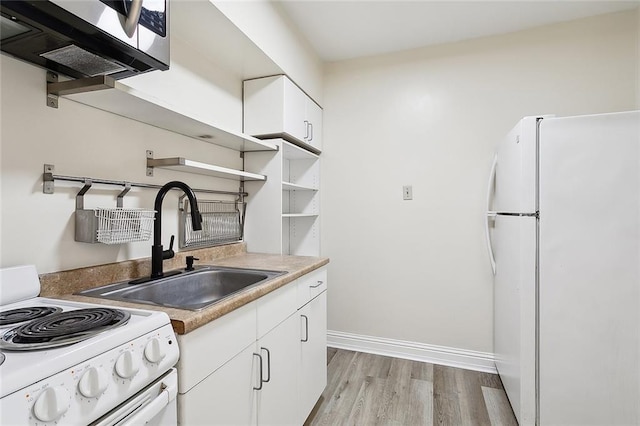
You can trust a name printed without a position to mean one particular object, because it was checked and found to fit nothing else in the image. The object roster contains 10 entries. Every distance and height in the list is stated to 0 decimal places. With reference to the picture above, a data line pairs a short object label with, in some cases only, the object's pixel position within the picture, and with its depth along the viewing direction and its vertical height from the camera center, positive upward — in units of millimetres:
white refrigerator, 1499 -288
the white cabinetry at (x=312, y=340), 1619 -705
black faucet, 1378 -98
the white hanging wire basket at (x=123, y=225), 1170 -51
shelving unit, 2164 +69
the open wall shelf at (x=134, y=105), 1036 +410
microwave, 771 +475
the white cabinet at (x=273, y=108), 2123 +701
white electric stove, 565 -308
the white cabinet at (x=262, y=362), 932 -562
